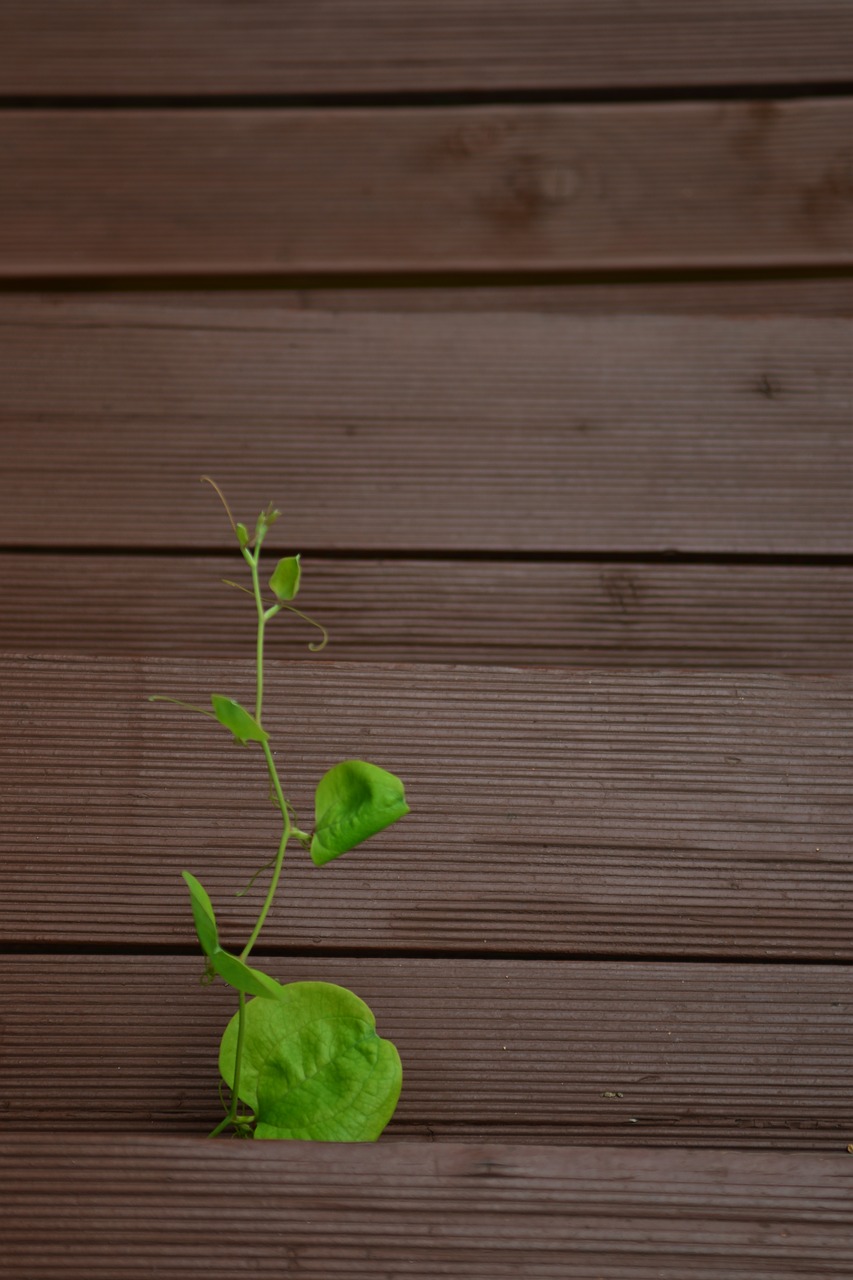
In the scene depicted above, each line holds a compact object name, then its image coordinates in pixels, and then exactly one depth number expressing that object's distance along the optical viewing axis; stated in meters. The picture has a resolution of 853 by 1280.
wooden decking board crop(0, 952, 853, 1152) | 1.45
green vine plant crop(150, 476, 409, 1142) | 1.38
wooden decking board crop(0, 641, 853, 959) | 1.48
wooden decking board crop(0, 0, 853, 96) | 1.72
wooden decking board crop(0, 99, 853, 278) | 1.68
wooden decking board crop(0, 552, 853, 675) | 1.56
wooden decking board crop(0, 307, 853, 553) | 1.58
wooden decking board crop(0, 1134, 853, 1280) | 1.38
